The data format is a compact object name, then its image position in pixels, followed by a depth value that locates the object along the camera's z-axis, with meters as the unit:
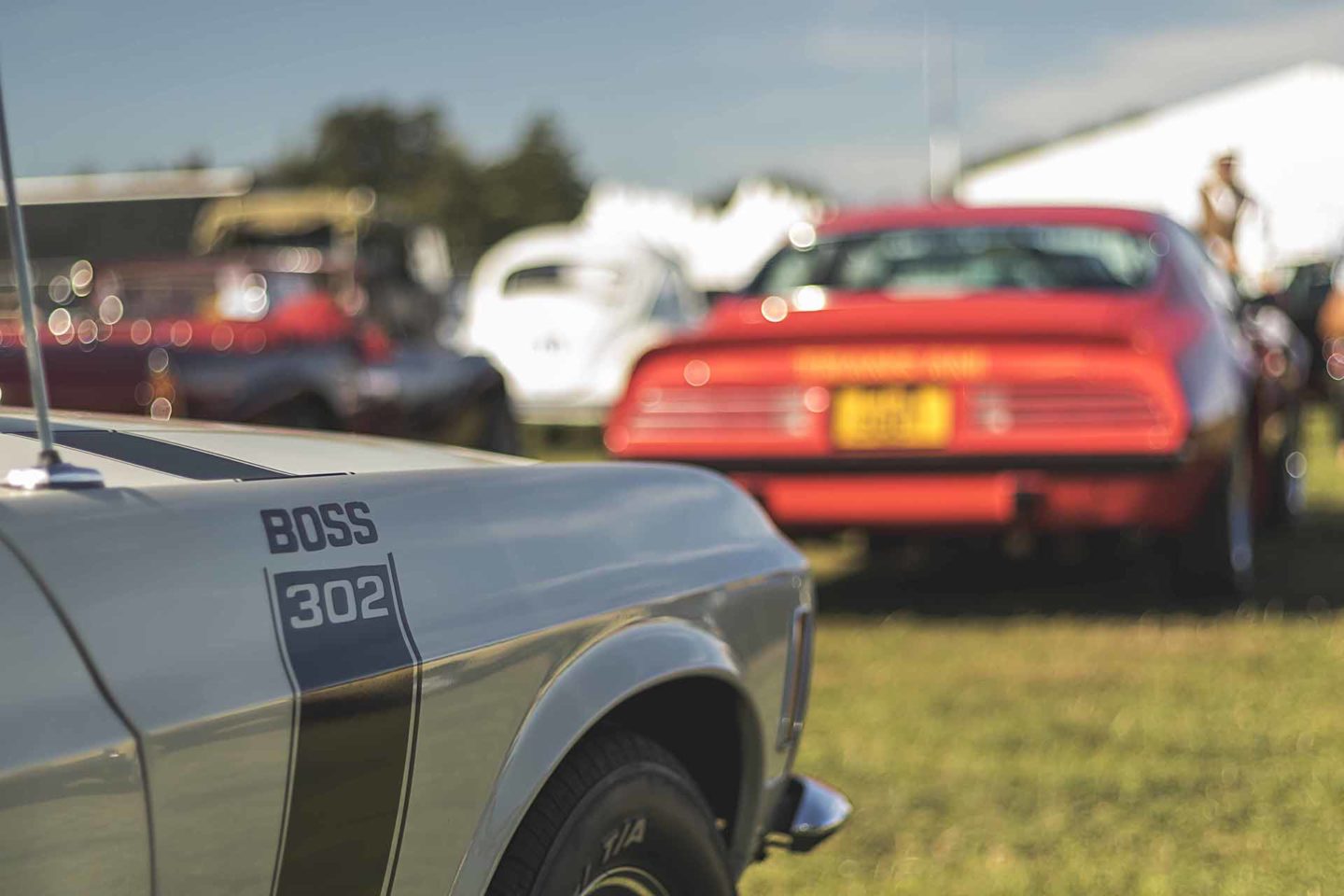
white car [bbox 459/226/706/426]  13.21
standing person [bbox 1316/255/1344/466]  7.10
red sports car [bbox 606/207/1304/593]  5.24
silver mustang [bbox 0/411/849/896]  1.30
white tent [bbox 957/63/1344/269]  13.01
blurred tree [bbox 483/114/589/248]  73.19
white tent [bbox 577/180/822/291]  29.44
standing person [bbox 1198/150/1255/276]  8.67
